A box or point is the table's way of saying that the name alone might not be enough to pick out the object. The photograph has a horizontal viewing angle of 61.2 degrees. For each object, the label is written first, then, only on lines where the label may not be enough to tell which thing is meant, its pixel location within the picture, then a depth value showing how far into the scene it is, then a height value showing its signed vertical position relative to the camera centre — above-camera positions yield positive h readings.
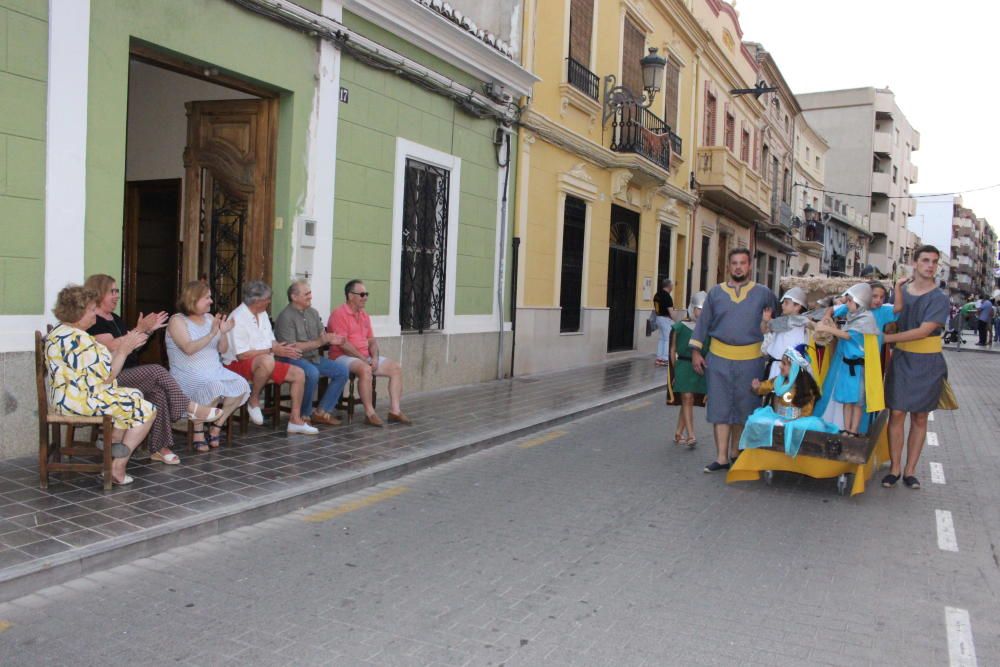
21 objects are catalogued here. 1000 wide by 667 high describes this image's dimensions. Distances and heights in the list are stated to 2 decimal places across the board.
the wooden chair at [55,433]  5.29 -0.98
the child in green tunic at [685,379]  8.15 -0.69
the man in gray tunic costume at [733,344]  6.99 -0.29
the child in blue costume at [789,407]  6.41 -0.76
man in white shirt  7.41 -0.58
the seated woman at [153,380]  6.00 -0.71
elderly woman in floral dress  5.36 -0.62
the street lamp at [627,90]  15.85 +4.17
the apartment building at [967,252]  114.38 +9.77
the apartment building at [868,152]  57.12 +11.25
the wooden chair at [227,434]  6.61 -1.21
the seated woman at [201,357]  6.54 -0.57
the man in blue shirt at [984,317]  29.75 +0.14
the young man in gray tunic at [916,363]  6.57 -0.36
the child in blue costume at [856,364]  6.53 -0.38
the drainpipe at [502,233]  12.62 +1.00
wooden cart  6.22 -1.11
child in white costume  6.74 -0.14
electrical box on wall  8.75 +0.61
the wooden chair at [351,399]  8.52 -1.10
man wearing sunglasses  8.30 -0.59
